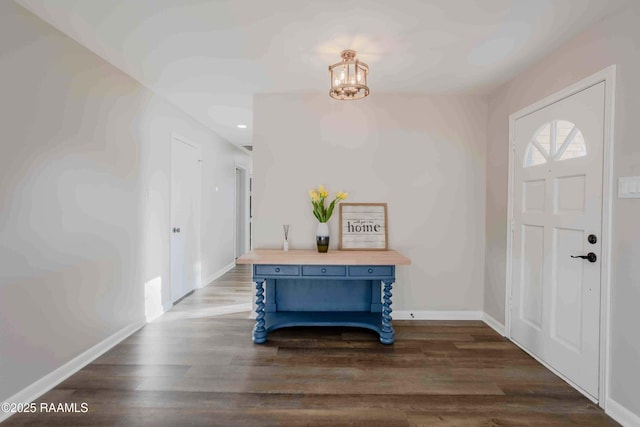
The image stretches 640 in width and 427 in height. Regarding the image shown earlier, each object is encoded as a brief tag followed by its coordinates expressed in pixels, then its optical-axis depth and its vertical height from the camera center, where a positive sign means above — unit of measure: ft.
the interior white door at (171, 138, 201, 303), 12.11 -0.44
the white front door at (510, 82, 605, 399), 6.40 -0.57
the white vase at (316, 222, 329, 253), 9.76 -0.91
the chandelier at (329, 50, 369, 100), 6.75 +2.89
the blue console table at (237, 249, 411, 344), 8.58 -2.67
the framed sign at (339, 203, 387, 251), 10.47 -0.58
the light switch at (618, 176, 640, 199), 5.52 +0.43
